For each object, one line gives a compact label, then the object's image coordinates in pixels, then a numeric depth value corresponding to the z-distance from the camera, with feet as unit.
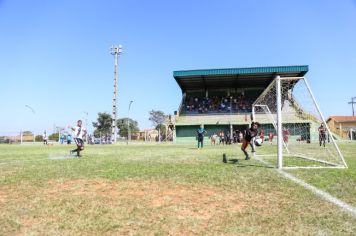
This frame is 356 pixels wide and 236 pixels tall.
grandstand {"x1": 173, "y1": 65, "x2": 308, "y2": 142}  166.61
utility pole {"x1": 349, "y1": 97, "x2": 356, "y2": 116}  289.12
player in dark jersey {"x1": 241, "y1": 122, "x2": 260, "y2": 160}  49.16
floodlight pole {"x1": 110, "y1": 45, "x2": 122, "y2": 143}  179.32
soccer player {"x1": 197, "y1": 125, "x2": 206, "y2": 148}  92.63
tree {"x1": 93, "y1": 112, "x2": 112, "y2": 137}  295.89
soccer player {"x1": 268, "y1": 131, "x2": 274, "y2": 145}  134.21
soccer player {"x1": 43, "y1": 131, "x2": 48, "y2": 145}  163.04
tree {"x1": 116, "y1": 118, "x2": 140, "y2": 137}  334.83
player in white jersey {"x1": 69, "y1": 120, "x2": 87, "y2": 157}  58.03
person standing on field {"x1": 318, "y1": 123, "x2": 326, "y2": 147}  92.17
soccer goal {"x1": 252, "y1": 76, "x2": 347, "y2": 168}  39.88
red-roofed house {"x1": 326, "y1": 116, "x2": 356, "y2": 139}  282.85
